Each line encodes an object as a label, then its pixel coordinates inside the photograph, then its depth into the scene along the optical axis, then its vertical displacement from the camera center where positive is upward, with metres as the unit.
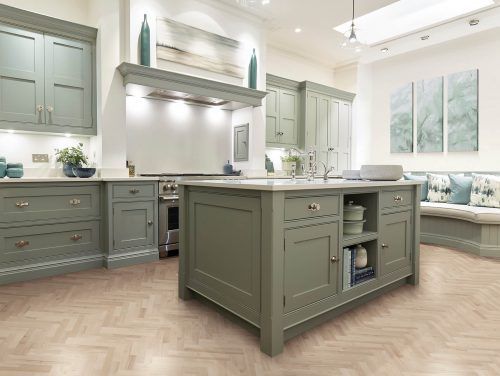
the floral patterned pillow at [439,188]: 4.94 -0.12
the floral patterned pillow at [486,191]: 4.34 -0.15
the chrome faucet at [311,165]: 2.70 +0.12
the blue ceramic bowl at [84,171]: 3.48 +0.09
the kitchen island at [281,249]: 1.81 -0.44
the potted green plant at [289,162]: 5.73 +0.31
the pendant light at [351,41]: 3.47 +1.45
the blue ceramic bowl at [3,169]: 3.14 +0.10
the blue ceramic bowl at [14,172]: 3.19 +0.07
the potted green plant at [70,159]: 3.59 +0.22
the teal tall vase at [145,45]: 3.73 +1.49
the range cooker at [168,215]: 3.80 -0.41
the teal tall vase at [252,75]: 4.71 +1.47
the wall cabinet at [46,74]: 3.25 +1.07
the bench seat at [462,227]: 3.92 -0.60
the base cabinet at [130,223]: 3.43 -0.46
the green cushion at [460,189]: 4.68 -0.13
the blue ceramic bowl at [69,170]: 3.61 +0.10
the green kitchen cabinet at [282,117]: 5.50 +1.06
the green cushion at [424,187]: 5.18 -0.11
